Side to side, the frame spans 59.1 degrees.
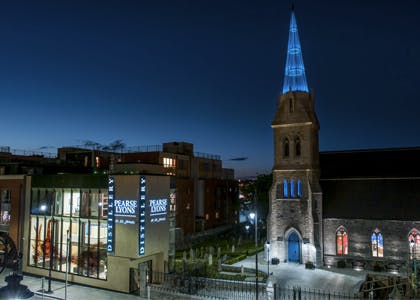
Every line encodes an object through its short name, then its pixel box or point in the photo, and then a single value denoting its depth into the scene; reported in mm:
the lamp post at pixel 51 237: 27359
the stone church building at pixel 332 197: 36375
